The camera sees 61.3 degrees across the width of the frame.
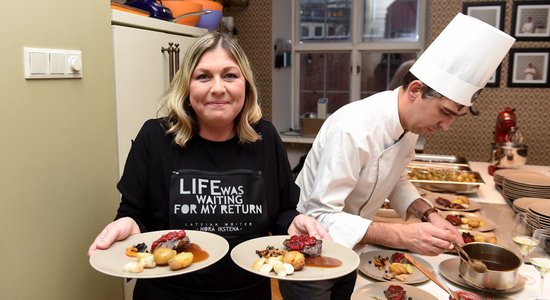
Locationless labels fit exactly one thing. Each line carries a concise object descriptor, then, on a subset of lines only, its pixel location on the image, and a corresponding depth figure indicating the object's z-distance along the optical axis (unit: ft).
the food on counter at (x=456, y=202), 6.69
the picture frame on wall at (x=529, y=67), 11.71
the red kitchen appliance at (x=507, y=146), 8.59
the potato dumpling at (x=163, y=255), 3.51
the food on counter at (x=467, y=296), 3.78
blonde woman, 4.21
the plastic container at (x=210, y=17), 9.47
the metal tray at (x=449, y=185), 7.54
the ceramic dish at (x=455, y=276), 4.09
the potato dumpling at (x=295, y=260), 3.53
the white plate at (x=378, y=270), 4.36
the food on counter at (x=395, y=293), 3.87
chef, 4.59
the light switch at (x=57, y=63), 4.83
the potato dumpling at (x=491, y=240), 5.18
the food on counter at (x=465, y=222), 5.83
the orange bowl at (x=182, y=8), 8.38
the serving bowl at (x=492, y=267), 3.99
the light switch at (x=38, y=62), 4.59
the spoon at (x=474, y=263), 4.09
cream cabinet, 6.24
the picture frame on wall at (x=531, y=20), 11.57
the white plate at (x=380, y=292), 3.95
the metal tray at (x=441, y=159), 9.80
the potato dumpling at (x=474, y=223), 5.82
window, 14.02
